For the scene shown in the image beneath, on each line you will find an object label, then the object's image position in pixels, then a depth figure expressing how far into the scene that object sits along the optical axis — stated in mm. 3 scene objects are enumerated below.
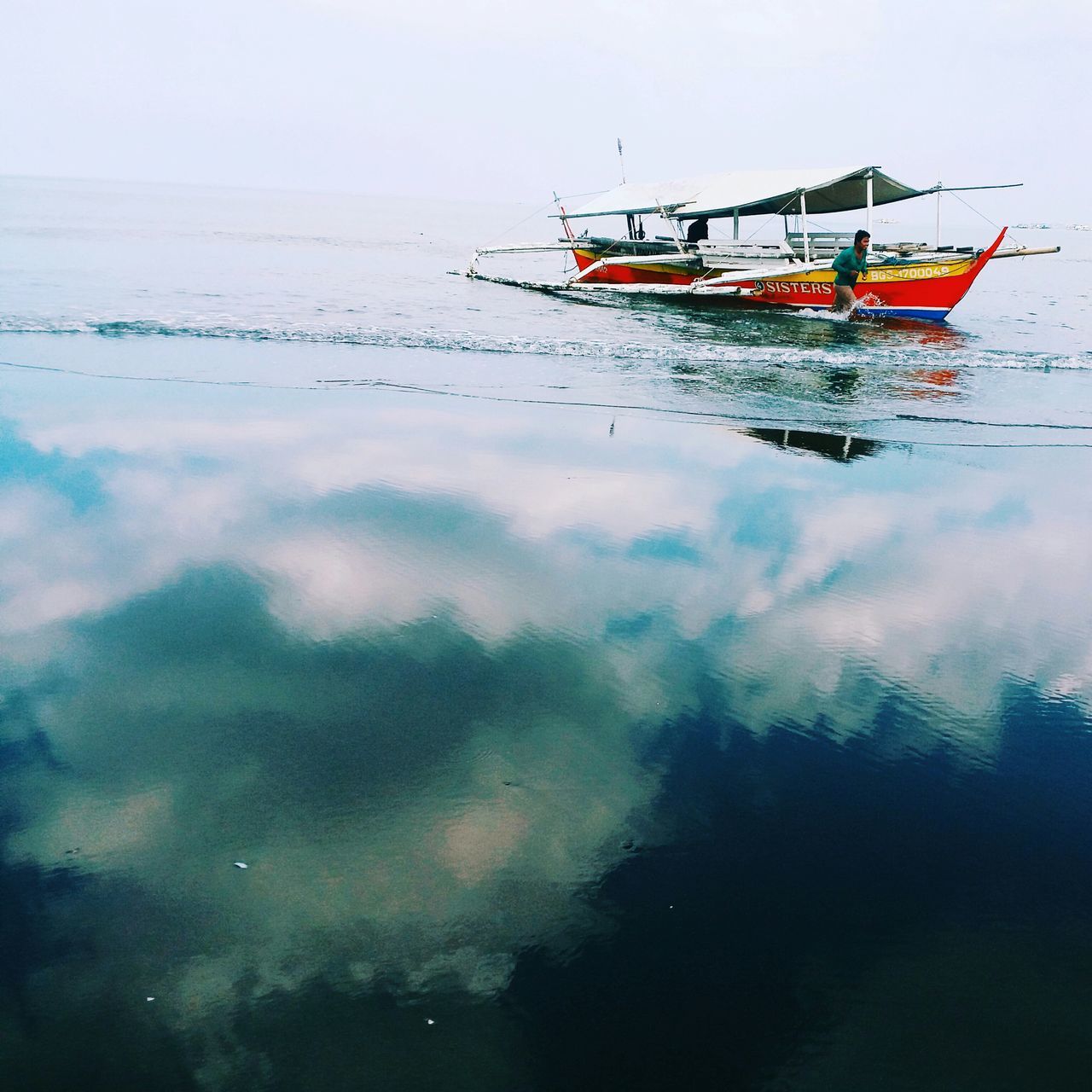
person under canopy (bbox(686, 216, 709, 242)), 28781
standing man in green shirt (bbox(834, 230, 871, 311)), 21812
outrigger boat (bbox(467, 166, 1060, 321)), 22750
